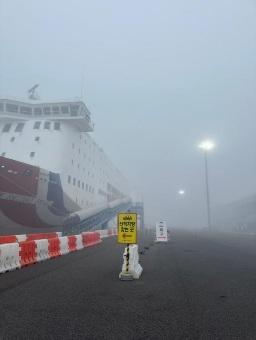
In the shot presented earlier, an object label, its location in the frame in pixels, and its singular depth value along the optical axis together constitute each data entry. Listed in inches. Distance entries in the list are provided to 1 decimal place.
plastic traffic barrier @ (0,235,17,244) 607.8
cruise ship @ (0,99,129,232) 1032.8
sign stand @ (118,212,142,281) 373.7
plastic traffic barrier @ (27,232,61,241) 771.9
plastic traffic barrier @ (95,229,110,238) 1339.1
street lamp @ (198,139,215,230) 2289.6
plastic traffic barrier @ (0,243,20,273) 402.0
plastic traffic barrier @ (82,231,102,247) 839.7
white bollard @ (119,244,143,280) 362.9
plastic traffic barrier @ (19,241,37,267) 458.0
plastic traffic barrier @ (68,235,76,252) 689.6
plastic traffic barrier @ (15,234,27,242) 690.5
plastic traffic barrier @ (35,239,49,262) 511.2
